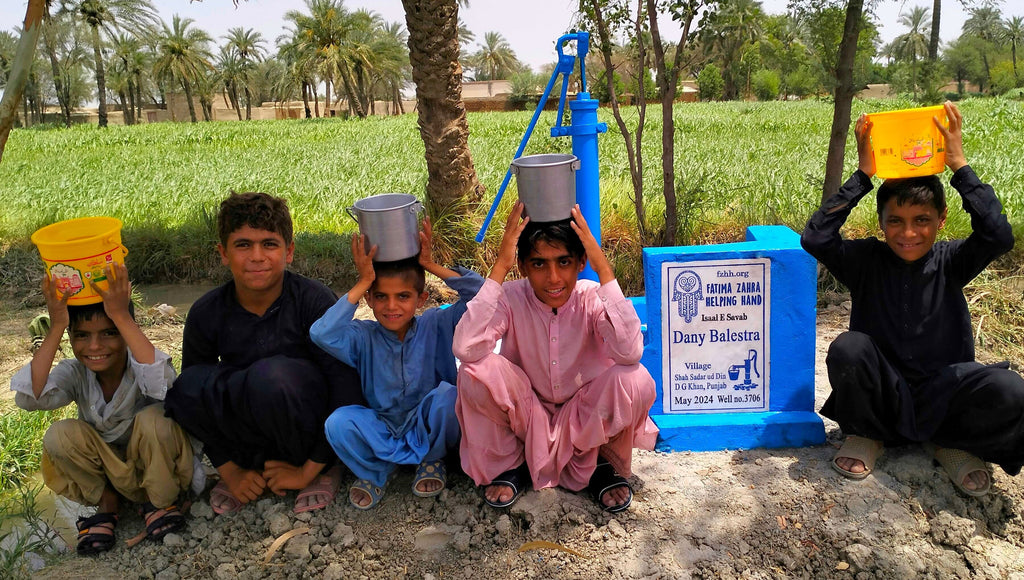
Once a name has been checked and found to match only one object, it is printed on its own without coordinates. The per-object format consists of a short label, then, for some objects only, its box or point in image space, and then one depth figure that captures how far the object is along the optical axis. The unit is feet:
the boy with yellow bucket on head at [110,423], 8.41
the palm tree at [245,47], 164.35
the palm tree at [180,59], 135.64
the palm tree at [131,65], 142.20
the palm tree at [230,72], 162.81
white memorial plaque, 9.51
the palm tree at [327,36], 112.98
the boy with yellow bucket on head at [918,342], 8.19
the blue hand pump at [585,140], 10.85
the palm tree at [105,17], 113.70
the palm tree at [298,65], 118.21
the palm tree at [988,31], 159.82
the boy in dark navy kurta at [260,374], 8.65
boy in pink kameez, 8.02
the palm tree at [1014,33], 166.63
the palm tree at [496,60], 217.97
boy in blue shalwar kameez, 8.58
